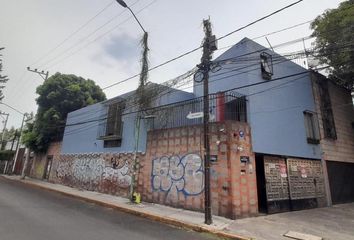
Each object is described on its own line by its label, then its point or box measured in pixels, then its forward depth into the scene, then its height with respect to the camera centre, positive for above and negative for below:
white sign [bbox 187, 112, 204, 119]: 9.62 +2.57
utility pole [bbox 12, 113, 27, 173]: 31.69 +4.58
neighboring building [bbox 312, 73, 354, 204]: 14.70 +3.08
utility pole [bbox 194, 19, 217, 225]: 8.42 +3.42
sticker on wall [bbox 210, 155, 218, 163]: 10.05 +0.98
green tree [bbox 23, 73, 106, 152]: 22.78 +6.67
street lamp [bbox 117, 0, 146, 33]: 9.77 +6.88
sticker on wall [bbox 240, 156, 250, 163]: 9.96 +0.98
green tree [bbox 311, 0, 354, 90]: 13.14 +8.35
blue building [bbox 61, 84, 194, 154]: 14.22 +3.69
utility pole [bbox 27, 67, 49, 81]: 25.45 +10.67
